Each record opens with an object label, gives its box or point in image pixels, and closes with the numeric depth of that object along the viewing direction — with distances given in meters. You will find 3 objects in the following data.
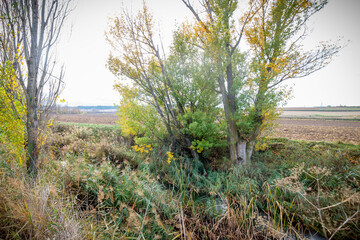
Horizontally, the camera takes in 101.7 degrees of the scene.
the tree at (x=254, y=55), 5.29
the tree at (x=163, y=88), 6.10
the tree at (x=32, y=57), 3.27
